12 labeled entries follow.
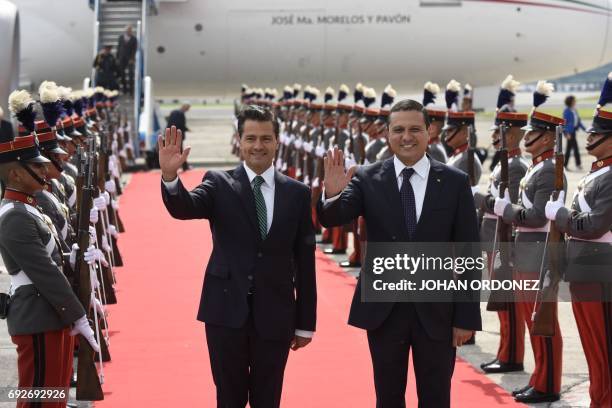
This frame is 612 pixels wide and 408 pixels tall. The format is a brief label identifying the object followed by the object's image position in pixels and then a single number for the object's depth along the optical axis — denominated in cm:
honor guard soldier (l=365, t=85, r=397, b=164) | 2236
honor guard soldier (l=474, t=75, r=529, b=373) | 1410
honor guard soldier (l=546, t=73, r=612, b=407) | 1128
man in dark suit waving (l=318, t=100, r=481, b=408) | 909
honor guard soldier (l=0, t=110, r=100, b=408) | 952
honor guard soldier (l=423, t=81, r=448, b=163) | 1839
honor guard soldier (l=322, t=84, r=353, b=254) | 2478
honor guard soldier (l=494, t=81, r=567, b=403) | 1275
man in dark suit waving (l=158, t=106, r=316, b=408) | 895
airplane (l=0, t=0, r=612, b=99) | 4506
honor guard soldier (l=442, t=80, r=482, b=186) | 1616
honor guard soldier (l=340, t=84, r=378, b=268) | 2206
